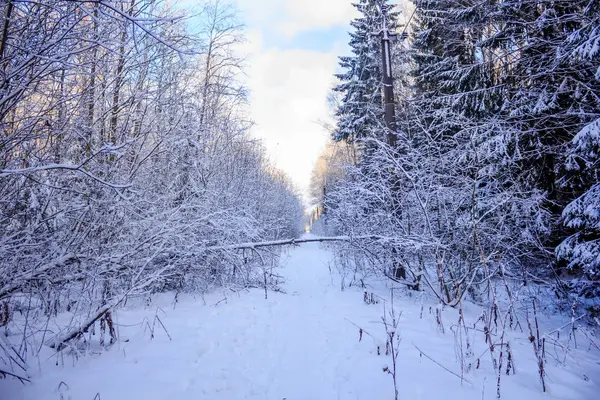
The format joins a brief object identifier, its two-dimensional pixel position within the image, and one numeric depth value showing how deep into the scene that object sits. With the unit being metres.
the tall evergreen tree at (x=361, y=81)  12.16
